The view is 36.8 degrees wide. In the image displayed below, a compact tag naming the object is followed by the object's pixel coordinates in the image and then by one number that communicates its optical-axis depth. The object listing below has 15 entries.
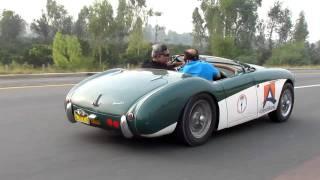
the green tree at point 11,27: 94.56
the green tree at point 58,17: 93.12
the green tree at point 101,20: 52.53
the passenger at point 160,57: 6.67
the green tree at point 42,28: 96.06
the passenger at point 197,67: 6.33
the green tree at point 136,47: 65.00
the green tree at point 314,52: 70.31
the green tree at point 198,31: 87.95
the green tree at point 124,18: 64.88
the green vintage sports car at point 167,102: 5.38
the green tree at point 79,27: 100.12
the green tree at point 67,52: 56.88
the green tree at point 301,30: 99.44
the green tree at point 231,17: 73.69
